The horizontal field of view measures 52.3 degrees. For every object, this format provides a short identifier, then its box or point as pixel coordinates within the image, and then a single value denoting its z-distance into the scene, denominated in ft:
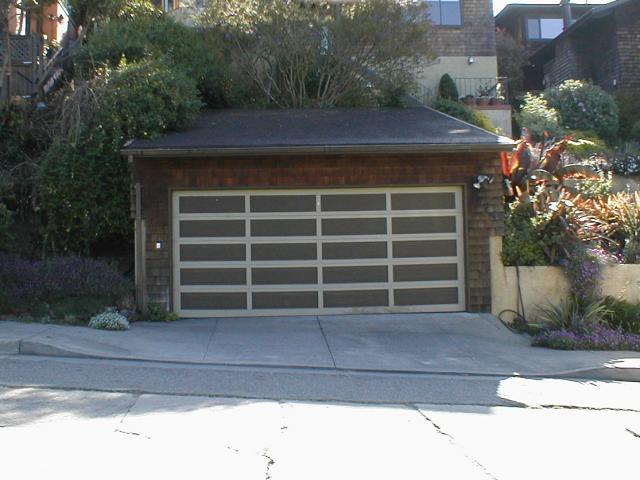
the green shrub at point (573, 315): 34.09
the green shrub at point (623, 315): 35.06
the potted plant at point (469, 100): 61.05
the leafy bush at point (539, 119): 57.52
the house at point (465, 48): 66.95
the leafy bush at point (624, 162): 53.45
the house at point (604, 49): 74.02
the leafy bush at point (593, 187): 42.19
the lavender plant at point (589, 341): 32.07
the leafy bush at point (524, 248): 37.35
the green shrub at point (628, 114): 65.98
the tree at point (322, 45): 49.88
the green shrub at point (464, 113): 54.29
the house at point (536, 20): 93.76
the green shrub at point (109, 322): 31.76
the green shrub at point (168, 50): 46.26
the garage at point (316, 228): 37.09
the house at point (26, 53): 49.79
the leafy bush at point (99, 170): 37.22
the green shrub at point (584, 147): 53.78
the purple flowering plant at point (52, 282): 33.60
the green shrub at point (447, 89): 62.90
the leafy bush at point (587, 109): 62.39
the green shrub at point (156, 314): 36.01
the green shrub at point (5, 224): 35.53
